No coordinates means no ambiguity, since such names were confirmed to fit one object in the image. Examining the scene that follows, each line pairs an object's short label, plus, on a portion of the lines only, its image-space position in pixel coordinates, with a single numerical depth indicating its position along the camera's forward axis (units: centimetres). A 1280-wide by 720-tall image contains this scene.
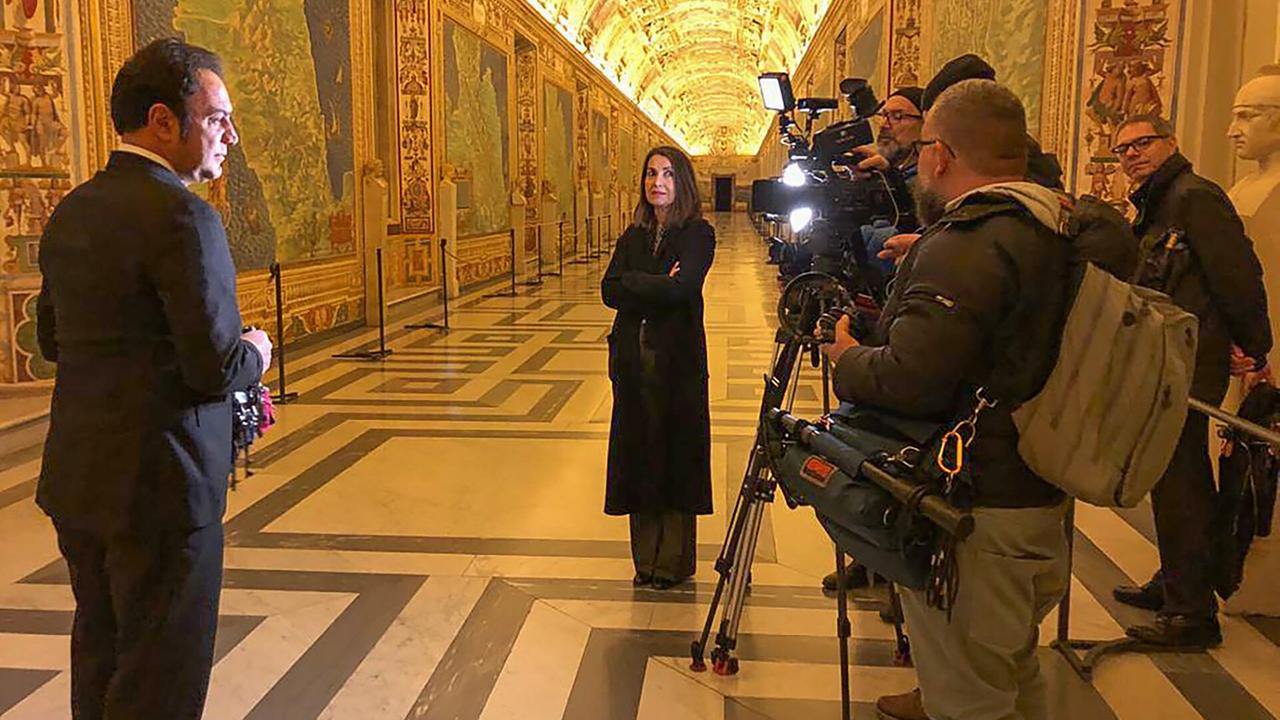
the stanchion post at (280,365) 794
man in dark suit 208
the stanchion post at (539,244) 1827
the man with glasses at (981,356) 197
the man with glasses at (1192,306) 364
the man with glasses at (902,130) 363
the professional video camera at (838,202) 339
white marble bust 405
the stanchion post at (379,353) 1006
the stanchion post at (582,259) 2363
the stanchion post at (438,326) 1209
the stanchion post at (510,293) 1622
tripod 293
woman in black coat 396
